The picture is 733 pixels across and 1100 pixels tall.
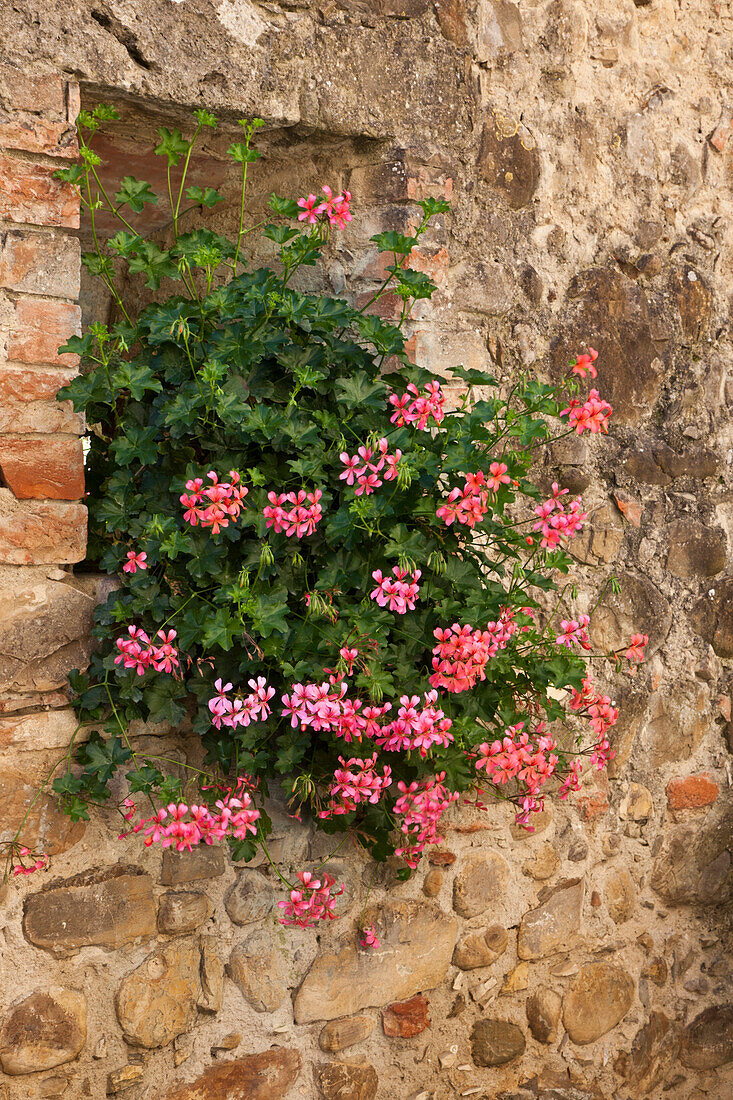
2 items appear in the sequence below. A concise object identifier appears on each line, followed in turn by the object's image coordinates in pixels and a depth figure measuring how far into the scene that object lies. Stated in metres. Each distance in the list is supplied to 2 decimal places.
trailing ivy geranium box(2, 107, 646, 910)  2.40
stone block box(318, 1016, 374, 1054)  2.58
